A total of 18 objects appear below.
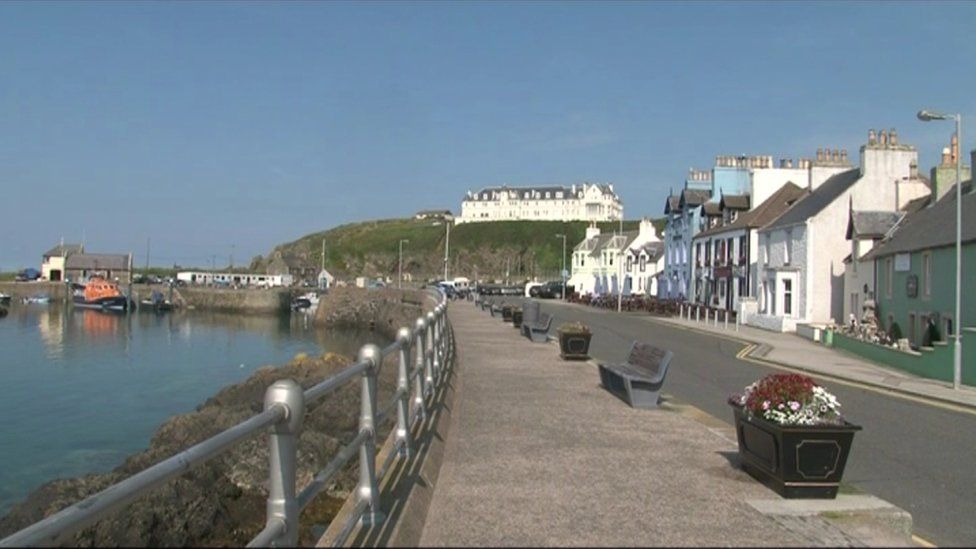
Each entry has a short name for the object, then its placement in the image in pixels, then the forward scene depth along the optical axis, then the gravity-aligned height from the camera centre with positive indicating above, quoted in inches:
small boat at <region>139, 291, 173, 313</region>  4371.6 -129.2
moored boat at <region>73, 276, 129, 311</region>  4237.2 -94.7
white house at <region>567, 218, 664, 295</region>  3302.2 +113.3
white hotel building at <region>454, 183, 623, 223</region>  7819.9 +760.0
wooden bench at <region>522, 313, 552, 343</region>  1086.4 -58.4
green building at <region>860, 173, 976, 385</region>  1022.4 +10.9
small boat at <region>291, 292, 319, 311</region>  4384.8 -107.8
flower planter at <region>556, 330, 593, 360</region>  791.1 -54.1
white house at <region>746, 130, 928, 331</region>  1663.4 +125.1
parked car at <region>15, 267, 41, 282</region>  6146.7 +12.8
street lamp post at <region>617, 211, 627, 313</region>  3383.4 +64.9
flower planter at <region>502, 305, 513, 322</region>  1599.9 -52.2
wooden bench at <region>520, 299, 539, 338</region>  1226.0 -39.3
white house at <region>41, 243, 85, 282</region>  5772.6 +116.8
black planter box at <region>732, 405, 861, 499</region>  282.0 -55.1
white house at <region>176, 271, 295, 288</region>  5954.7 +12.6
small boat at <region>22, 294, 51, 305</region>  4946.9 -130.9
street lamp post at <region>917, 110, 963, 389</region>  870.5 +30.4
